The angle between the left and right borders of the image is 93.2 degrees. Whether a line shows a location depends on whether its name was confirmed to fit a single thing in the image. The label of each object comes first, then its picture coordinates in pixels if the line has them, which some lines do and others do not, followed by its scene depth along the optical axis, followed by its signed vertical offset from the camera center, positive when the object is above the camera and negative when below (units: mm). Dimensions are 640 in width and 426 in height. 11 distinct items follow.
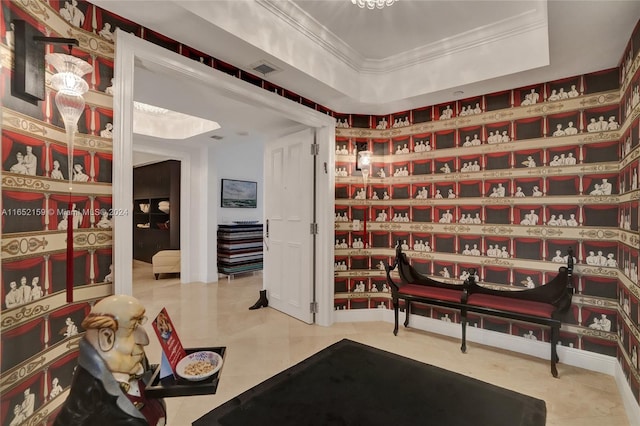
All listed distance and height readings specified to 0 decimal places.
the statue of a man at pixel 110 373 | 1036 -567
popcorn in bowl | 1190 -636
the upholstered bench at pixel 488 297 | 2531 -806
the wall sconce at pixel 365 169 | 3648 +549
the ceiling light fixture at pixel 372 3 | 1843 +1295
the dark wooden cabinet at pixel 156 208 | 6212 +120
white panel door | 3631 -124
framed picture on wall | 6199 +431
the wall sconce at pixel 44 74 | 1332 +645
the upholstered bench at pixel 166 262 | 5871 -942
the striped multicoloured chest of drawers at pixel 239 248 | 5871 -682
